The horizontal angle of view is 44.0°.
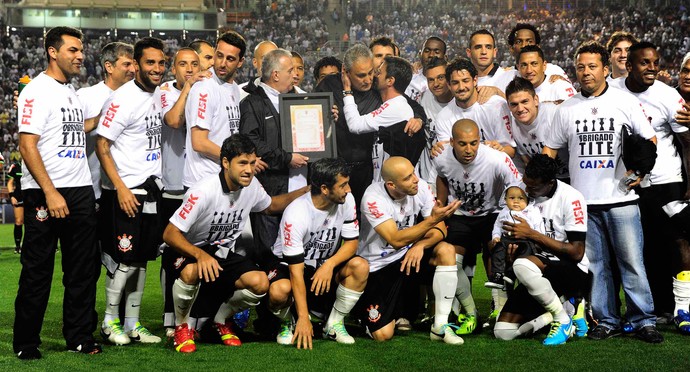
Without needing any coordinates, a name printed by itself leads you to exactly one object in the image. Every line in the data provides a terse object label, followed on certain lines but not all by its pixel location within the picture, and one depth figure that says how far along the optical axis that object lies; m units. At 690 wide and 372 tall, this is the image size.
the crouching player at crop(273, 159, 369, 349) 6.10
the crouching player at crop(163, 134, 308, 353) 5.94
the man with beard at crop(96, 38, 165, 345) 6.36
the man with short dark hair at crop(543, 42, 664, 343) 6.39
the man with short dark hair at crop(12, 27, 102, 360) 5.56
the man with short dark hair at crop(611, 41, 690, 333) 6.70
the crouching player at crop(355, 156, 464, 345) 6.30
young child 6.34
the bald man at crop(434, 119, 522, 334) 6.62
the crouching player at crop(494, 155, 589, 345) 6.25
